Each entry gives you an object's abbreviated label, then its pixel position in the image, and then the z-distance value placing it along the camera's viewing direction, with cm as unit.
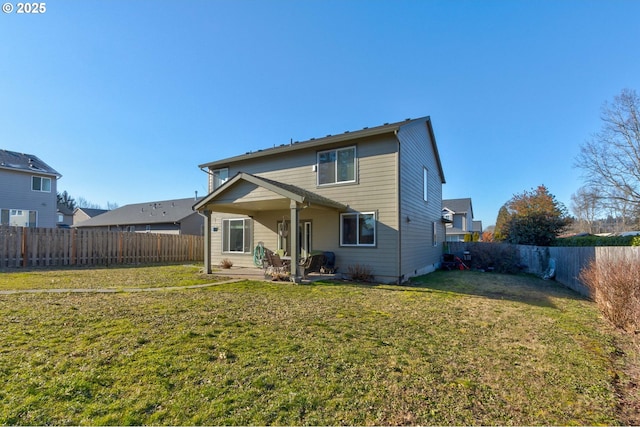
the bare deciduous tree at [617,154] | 1978
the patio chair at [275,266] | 1069
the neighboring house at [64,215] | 4444
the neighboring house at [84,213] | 4077
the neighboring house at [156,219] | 2683
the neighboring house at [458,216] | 3838
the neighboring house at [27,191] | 2147
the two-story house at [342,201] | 1062
